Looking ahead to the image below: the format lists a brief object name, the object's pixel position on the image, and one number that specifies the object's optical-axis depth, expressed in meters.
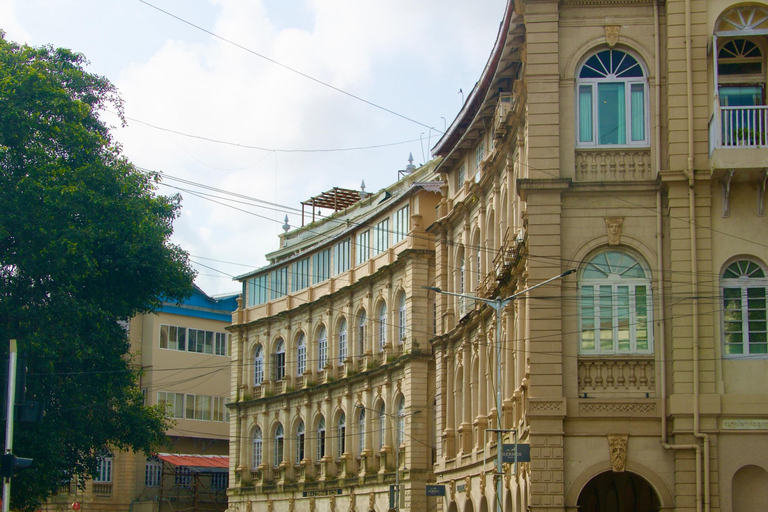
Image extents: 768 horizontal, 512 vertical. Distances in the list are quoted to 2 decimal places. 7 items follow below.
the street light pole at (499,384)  32.78
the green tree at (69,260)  37.88
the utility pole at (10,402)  27.50
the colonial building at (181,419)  75.25
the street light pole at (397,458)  52.31
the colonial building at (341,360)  55.72
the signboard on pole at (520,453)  29.59
